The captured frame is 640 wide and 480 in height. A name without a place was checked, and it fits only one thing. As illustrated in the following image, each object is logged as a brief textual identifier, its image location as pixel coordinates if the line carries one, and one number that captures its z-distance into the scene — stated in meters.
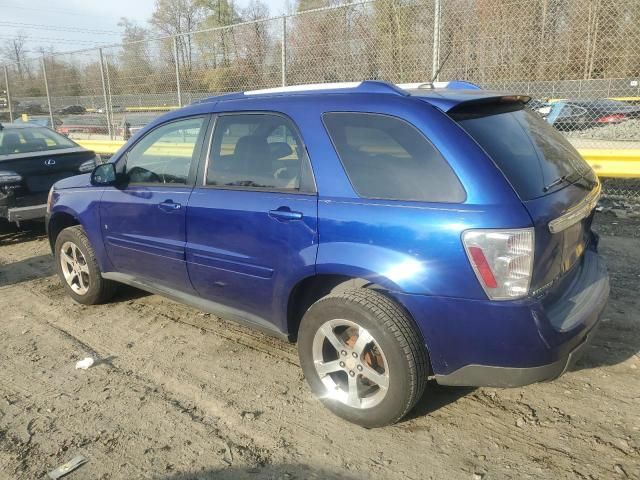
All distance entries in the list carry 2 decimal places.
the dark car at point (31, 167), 6.40
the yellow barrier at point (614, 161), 6.19
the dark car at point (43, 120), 13.86
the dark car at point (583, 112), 7.14
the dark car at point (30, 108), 14.88
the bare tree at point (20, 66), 14.82
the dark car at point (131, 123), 10.80
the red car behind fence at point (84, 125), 12.10
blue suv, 2.35
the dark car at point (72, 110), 12.86
